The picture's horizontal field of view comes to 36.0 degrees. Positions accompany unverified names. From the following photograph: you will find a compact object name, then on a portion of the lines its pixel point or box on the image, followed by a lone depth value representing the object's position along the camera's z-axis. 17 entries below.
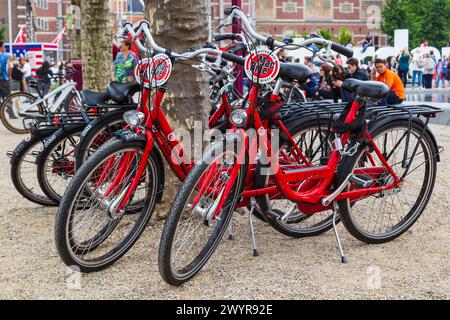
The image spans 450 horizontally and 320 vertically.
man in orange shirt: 9.81
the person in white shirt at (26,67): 25.83
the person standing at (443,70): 27.61
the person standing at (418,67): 26.42
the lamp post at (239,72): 6.13
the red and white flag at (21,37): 31.09
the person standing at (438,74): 28.49
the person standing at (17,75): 21.19
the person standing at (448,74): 26.27
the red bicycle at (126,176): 3.91
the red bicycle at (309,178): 3.96
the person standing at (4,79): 17.28
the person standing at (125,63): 9.29
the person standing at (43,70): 22.69
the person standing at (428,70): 24.84
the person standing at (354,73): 10.12
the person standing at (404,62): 24.80
